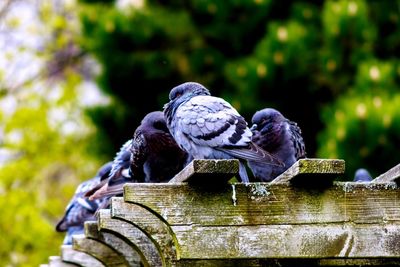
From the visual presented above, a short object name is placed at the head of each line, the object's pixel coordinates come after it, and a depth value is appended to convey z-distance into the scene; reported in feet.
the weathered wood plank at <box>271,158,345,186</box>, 22.17
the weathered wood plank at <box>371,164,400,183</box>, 23.53
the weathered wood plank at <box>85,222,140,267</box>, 31.19
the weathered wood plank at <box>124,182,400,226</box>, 22.52
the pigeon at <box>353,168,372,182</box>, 35.96
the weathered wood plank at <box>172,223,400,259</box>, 22.68
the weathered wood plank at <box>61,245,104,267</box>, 36.92
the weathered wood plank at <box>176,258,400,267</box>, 23.81
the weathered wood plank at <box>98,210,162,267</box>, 27.63
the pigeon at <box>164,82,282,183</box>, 27.12
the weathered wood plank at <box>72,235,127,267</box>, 33.24
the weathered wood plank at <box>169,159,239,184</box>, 21.70
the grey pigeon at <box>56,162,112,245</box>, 38.11
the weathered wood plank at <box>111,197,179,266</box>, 24.11
